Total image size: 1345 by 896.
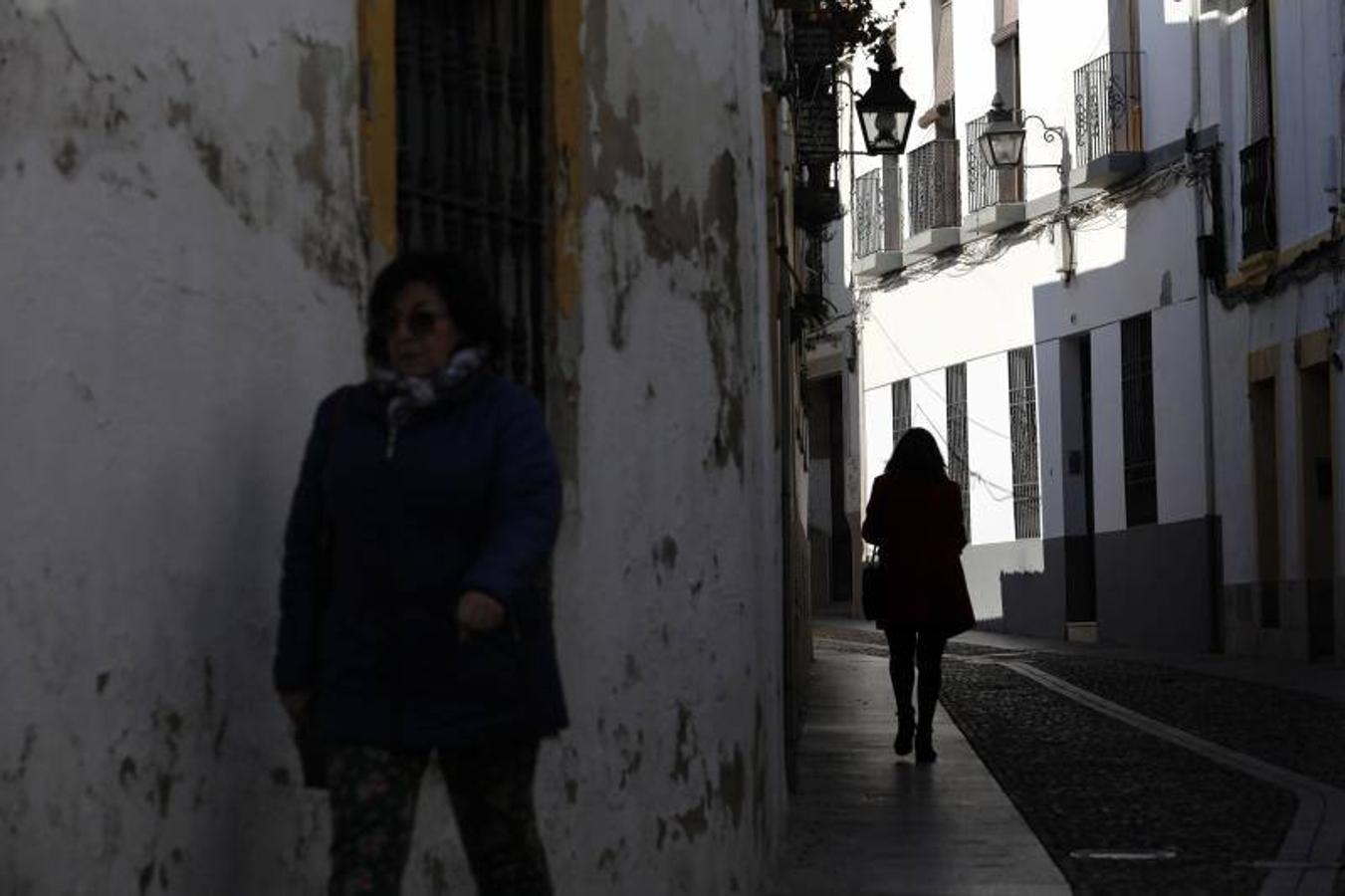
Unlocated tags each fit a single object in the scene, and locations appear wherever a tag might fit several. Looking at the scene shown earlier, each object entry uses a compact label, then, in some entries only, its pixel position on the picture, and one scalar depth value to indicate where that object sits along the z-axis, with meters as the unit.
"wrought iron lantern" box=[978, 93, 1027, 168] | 30.73
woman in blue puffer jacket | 5.48
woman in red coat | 13.38
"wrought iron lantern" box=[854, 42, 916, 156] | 21.97
